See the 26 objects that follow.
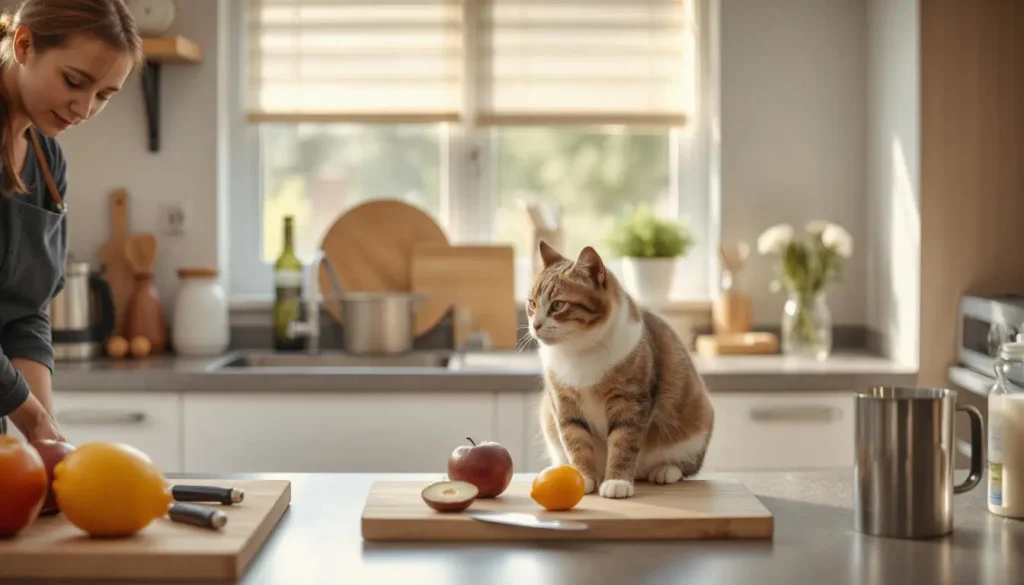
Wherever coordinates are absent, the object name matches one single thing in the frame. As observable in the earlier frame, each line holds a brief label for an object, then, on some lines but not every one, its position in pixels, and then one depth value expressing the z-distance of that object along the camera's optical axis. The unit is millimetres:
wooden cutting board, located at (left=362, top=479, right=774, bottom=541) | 1444
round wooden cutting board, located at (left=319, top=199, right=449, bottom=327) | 3637
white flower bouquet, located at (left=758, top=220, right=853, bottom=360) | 3387
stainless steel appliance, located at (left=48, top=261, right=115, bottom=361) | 3301
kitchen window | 3725
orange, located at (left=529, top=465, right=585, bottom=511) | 1500
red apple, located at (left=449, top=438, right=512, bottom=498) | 1562
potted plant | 3541
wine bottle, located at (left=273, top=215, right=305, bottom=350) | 3562
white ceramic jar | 3494
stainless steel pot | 3461
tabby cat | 1601
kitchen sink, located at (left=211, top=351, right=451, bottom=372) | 3500
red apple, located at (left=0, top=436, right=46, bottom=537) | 1326
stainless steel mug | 1407
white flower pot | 3545
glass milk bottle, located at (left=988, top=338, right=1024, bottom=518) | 1463
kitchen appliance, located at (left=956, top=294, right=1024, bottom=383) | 2652
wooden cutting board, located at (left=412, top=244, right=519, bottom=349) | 3607
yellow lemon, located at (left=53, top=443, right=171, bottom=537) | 1322
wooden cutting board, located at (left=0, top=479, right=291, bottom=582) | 1289
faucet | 3543
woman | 1760
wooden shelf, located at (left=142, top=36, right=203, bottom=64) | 3383
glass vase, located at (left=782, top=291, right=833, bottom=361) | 3383
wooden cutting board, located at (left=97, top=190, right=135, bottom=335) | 3574
